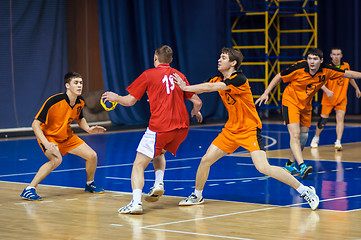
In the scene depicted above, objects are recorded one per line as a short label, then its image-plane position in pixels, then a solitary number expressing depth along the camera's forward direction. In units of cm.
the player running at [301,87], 1547
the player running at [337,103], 2079
